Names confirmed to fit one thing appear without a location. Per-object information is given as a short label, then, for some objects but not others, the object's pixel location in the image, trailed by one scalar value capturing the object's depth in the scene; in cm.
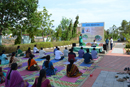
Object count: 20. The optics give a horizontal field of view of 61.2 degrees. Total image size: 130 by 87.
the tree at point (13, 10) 1195
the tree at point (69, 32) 3030
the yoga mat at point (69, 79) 502
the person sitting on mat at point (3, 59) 783
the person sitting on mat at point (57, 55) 890
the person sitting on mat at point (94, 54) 932
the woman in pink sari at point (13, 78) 348
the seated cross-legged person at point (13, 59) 687
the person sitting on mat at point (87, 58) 756
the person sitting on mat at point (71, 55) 789
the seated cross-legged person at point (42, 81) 289
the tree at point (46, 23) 2102
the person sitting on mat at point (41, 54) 982
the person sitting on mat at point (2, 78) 479
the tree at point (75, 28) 3183
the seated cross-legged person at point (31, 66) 607
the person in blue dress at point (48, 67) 539
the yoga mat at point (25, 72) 598
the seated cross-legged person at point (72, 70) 525
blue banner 1526
